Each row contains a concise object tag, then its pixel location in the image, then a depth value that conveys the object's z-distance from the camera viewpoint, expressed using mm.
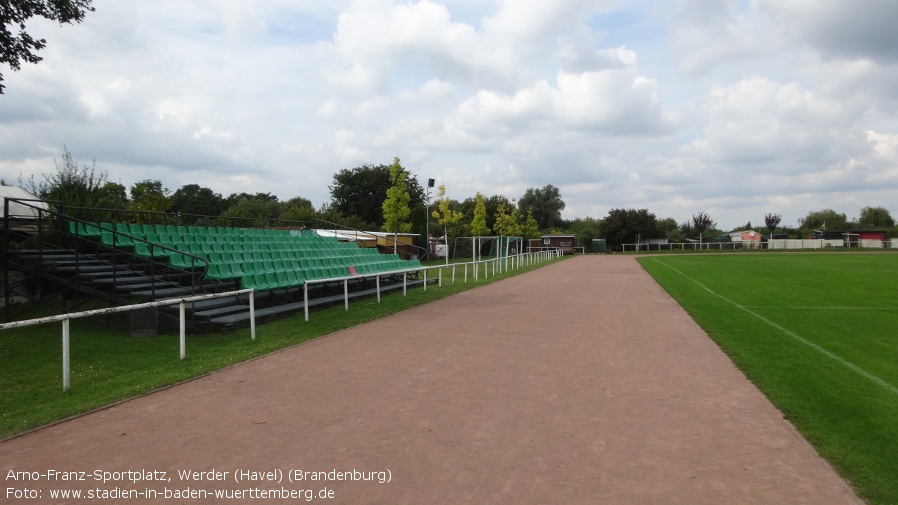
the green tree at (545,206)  115750
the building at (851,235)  84500
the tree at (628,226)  78188
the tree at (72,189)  15273
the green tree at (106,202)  15320
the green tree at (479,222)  53250
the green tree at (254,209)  58469
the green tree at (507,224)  61531
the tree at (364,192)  68625
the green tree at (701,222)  102125
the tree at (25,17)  11383
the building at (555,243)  70250
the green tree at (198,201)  71438
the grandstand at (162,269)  10997
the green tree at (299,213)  51331
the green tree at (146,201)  27939
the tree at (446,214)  53062
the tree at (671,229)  82312
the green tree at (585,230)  76875
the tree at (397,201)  36375
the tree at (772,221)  107375
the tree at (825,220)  117538
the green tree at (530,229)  69688
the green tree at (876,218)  114075
